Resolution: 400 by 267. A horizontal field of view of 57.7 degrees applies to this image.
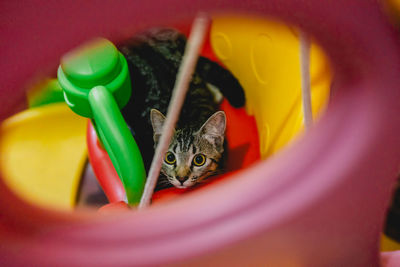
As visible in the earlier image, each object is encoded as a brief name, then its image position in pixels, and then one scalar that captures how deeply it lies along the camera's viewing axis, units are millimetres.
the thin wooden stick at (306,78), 410
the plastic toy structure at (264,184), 265
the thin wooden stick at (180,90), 341
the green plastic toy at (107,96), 678
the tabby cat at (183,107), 908
